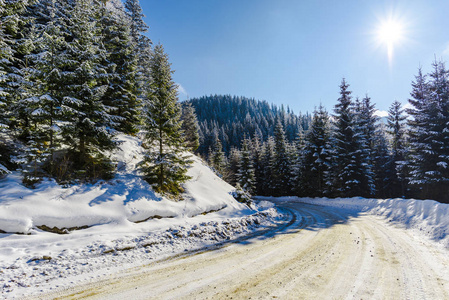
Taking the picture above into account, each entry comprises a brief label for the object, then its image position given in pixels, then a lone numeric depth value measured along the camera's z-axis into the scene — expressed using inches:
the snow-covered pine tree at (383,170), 1144.8
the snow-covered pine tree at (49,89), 382.3
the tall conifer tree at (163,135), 520.4
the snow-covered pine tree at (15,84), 388.8
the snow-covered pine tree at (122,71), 634.2
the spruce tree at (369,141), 978.1
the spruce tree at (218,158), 1777.2
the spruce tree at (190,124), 1559.1
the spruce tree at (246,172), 1582.2
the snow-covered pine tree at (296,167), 1355.4
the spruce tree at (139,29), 1194.4
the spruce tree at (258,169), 1863.9
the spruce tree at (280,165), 1592.0
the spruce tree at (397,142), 1100.5
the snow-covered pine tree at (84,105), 418.9
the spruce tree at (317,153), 1173.1
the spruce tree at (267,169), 1701.5
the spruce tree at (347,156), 969.5
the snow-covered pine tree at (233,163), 1908.2
